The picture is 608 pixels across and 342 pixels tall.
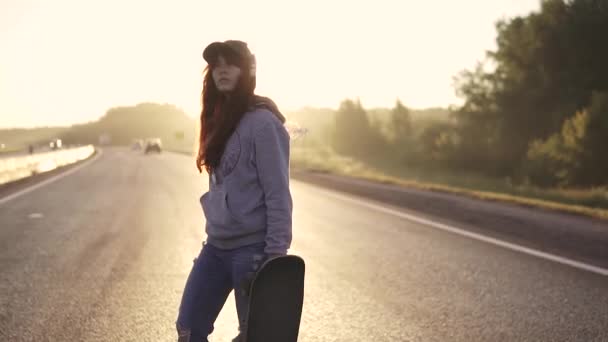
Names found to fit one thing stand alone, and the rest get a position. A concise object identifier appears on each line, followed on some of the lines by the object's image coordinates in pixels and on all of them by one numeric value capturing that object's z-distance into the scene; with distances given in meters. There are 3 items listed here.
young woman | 2.54
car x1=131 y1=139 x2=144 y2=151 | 83.58
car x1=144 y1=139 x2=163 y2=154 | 62.82
